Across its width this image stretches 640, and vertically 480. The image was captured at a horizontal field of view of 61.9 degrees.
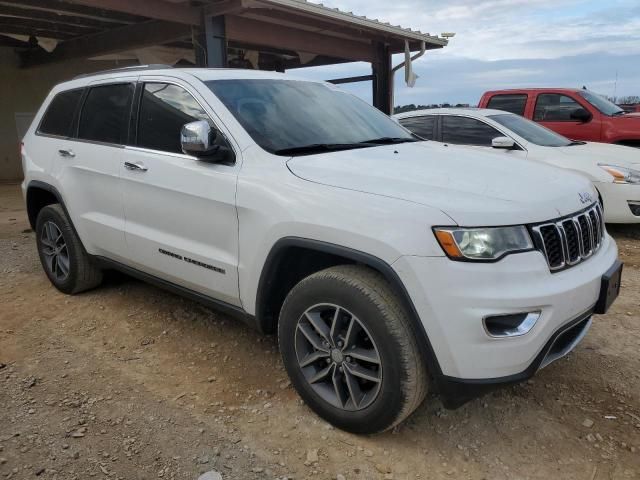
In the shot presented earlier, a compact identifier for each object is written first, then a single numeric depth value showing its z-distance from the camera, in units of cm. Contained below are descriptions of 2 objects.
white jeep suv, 219
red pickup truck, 787
